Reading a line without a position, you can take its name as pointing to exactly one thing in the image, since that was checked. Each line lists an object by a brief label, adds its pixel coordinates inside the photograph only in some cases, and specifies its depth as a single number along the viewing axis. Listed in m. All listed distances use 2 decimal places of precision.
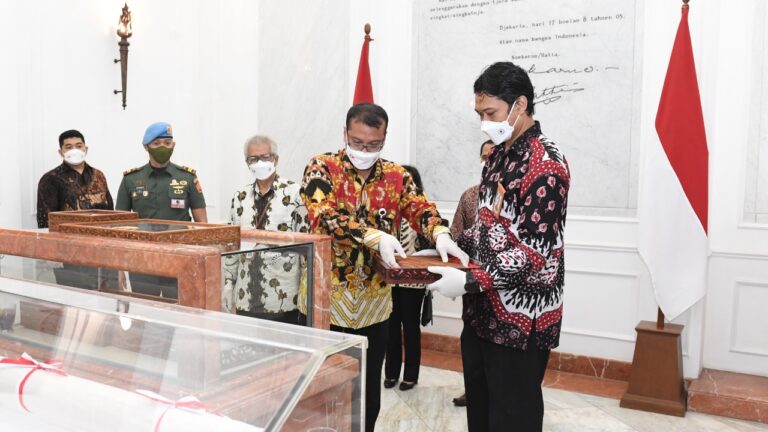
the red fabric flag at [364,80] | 5.00
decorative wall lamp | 5.17
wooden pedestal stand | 3.91
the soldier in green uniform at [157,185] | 4.34
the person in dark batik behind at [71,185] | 4.35
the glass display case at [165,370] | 0.88
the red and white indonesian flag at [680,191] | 3.88
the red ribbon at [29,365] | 1.08
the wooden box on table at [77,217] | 1.48
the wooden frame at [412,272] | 2.06
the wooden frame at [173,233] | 1.28
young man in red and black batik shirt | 1.98
